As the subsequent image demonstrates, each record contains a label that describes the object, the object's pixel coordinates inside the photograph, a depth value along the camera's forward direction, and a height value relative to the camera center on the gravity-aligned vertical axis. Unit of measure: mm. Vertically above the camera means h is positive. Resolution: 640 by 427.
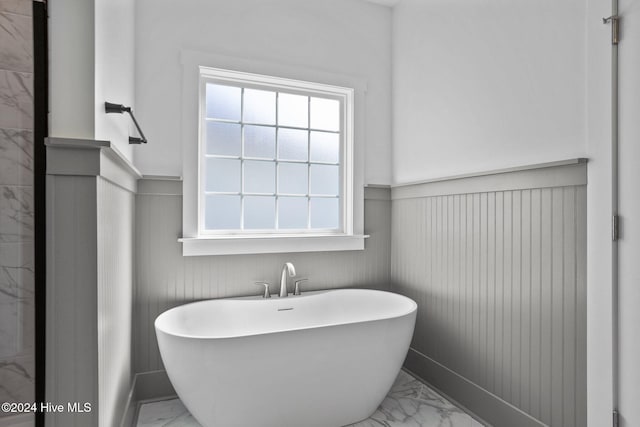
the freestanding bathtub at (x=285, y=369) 1562 -719
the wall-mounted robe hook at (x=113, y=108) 1292 +393
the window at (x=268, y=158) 2279 +402
